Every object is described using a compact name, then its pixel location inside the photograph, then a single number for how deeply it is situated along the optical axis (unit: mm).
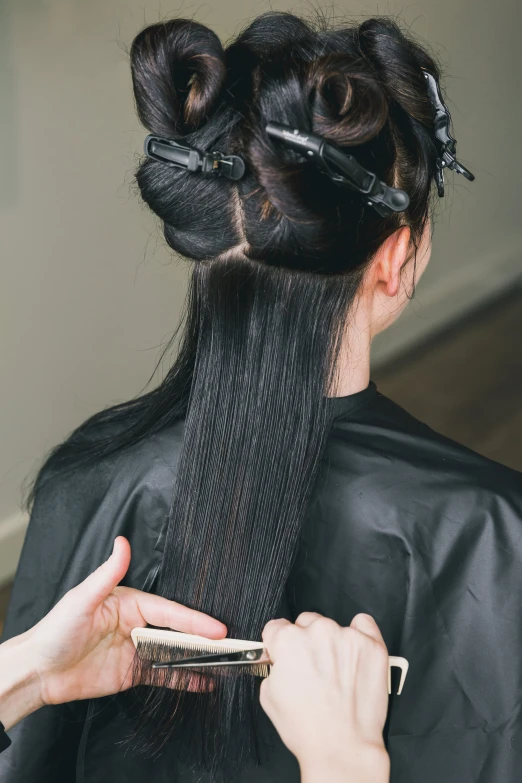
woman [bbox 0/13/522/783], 1209
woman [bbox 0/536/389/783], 1041
